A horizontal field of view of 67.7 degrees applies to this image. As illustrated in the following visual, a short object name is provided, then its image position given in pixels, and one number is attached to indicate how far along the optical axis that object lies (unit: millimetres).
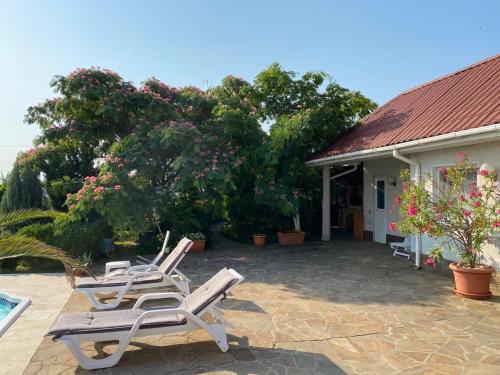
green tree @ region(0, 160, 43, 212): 13250
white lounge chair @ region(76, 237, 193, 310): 6855
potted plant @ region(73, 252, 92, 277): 9570
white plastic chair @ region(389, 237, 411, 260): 11352
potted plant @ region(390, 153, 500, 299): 7051
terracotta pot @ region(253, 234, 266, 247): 14484
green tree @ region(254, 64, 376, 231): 13602
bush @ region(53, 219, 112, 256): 11227
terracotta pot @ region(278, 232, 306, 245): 14477
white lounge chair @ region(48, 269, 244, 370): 4410
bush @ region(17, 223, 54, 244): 11352
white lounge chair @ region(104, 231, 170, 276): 8180
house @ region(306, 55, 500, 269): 7863
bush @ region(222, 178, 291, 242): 14977
